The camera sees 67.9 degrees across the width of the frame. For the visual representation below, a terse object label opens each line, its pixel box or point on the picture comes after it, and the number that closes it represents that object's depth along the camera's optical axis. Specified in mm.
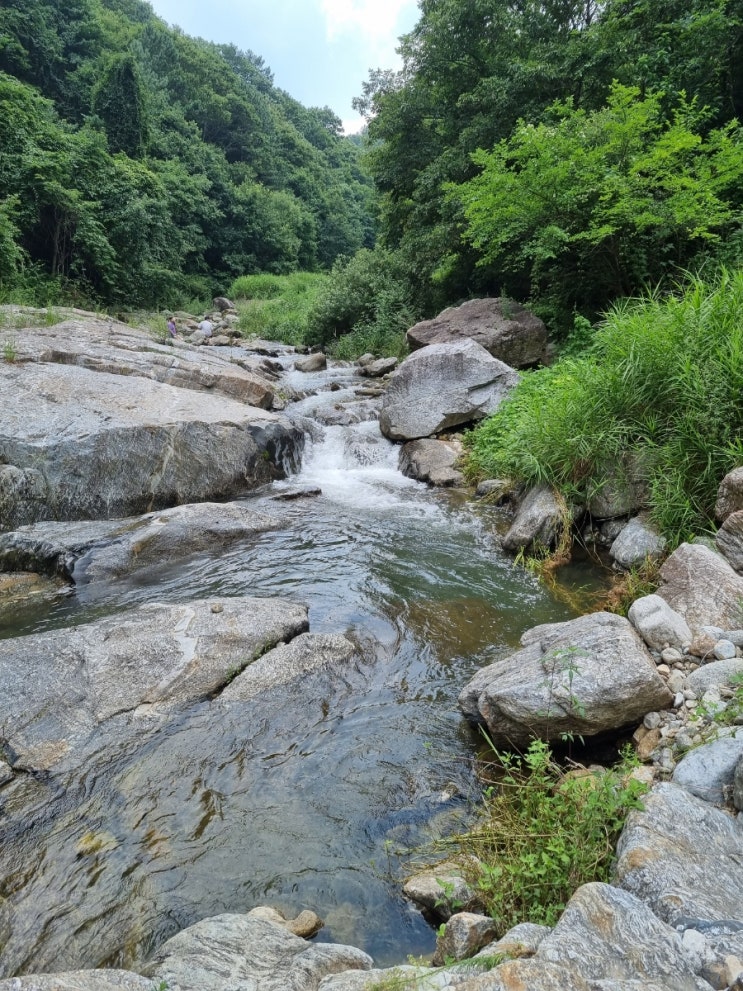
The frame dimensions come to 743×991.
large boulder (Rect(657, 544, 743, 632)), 3453
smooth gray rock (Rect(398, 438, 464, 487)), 8258
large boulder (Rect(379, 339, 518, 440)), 9281
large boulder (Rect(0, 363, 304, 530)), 6516
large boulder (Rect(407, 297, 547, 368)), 10602
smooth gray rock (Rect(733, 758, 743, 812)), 2074
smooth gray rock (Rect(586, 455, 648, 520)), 5555
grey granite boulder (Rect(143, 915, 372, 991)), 1832
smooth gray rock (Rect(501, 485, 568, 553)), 5848
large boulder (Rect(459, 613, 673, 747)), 2873
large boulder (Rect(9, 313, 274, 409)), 9109
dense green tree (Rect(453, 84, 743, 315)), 7977
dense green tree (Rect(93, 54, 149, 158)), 30062
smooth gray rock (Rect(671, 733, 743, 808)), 2215
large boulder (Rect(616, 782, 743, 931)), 1700
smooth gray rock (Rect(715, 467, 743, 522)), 4266
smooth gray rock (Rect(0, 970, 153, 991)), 1615
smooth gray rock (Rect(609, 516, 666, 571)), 4938
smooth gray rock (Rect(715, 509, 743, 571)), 3928
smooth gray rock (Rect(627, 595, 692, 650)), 3355
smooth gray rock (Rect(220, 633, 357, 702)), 3732
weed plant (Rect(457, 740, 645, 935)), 2080
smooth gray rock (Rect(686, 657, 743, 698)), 2919
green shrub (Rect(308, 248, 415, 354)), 15945
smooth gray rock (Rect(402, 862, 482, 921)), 2248
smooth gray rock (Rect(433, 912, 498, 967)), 1938
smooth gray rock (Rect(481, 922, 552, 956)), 1700
